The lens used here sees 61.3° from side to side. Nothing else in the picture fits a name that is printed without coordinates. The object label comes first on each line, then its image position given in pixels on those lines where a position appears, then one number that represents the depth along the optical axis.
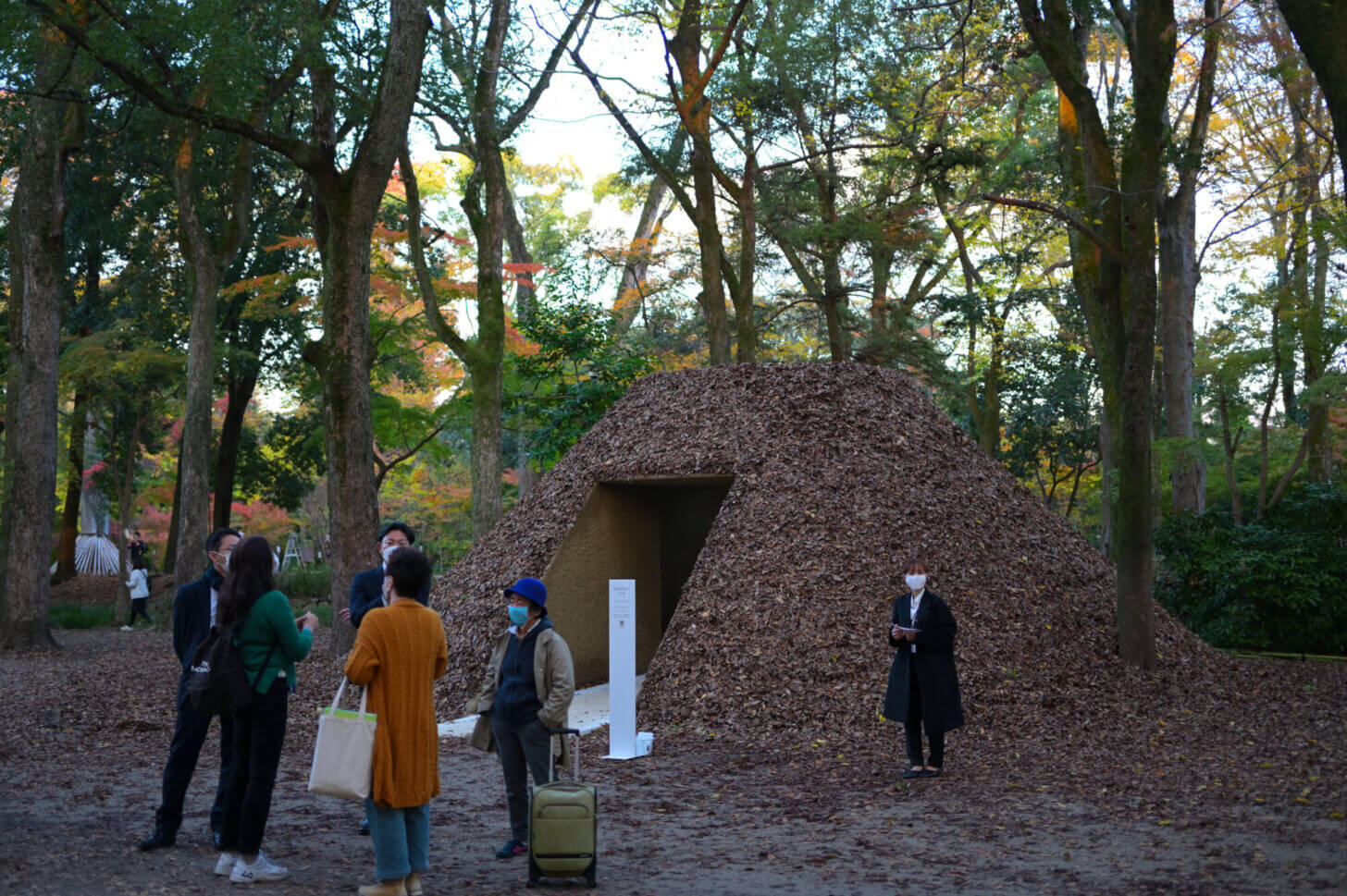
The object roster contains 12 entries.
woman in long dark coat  7.68
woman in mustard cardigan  4.60
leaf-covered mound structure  9.46
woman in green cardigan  5.03
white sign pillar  8.45
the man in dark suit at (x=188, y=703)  5.50
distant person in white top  21.97
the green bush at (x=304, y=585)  27.34
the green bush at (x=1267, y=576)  14.26
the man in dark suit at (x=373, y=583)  6.31
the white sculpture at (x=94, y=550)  32.69
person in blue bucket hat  5.47
